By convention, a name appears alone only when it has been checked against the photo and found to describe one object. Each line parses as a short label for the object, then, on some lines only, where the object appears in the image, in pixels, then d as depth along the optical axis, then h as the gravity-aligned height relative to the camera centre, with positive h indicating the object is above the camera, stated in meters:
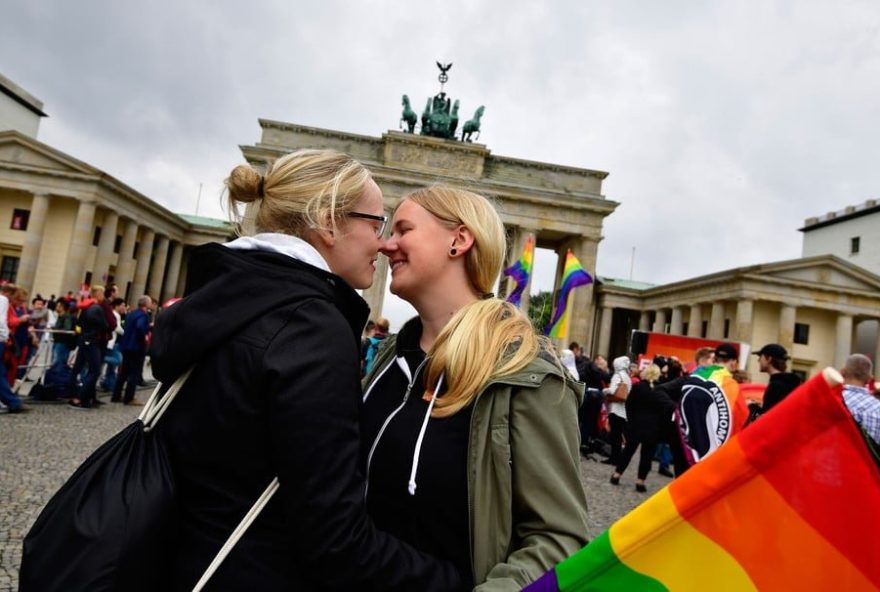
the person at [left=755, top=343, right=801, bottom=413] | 6.75 +0.03
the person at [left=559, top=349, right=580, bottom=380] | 11.27 -0.21
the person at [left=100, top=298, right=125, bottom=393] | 12.95 -1.65
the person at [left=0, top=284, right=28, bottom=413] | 9.08 -1.70
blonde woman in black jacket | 1.29 -0.27
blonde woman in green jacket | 1.53 -0.32
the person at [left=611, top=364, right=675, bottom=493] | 9.56 -1.03
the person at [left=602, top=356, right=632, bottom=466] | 11.14 -0.85
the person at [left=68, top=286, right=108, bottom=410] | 10.70 -1.17
